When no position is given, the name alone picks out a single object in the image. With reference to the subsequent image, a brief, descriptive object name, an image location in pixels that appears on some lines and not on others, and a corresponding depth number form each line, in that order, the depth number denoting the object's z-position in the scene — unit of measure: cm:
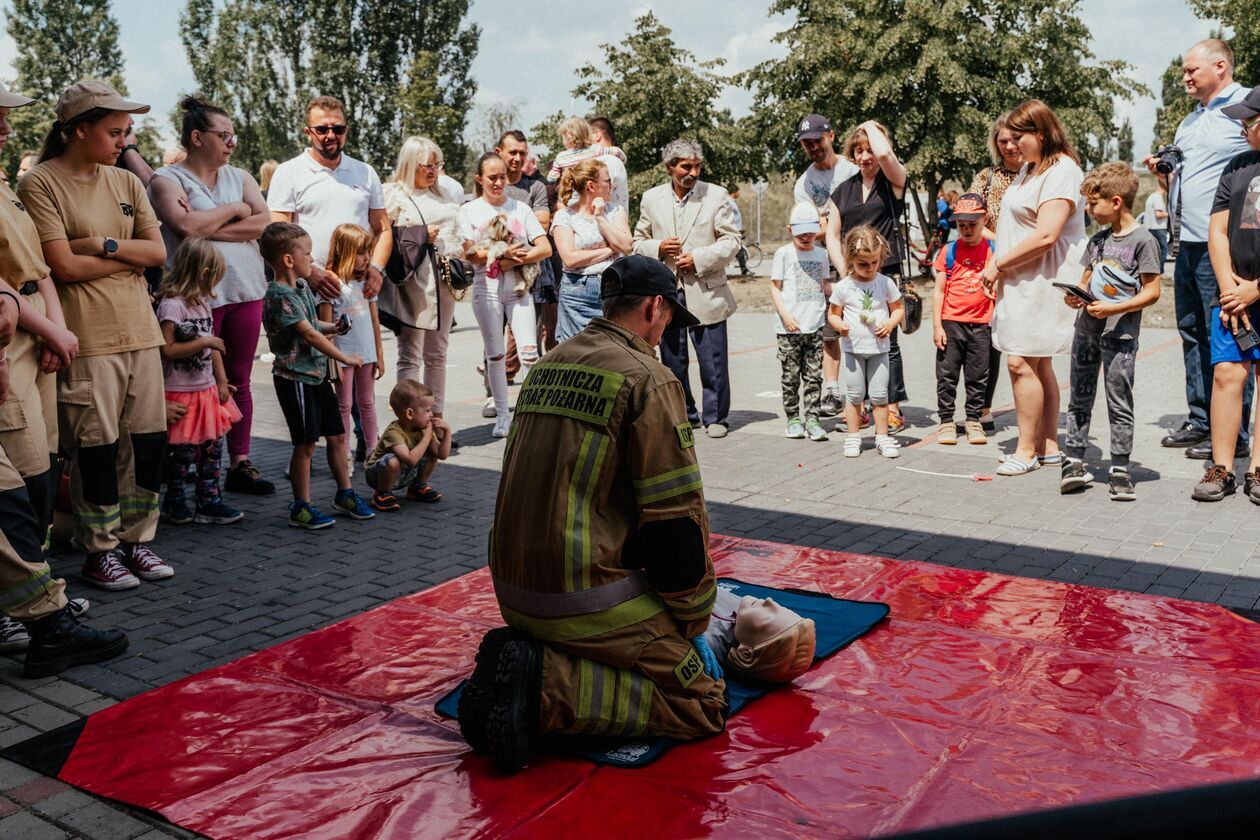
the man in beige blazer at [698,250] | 873
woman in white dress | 704
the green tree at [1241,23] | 2644
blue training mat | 344
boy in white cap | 872
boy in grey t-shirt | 669
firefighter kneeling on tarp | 334
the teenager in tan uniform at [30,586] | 423
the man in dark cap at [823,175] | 875
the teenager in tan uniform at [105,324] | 506
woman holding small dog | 877
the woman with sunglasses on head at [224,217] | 652
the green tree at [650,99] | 3119
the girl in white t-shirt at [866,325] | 799
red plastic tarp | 313
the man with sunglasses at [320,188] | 750
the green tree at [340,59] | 5022
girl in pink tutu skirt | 621
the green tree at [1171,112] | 3469
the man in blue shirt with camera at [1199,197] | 776
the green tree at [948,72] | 3012
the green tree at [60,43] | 5875
